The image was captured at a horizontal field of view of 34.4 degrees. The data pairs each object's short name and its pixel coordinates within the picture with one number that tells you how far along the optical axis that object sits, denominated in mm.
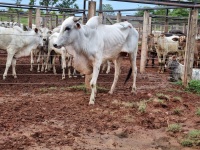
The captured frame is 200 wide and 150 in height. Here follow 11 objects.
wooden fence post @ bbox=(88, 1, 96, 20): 7500
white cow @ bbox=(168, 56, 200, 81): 9438
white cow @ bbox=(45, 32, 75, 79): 9922
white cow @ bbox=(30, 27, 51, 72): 10836
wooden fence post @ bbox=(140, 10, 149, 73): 10906
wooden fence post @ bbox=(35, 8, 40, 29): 10866
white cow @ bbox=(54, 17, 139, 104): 6285
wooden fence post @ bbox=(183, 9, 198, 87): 8352
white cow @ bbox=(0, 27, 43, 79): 9609
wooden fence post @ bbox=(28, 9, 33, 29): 12280
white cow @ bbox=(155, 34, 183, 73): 12230
